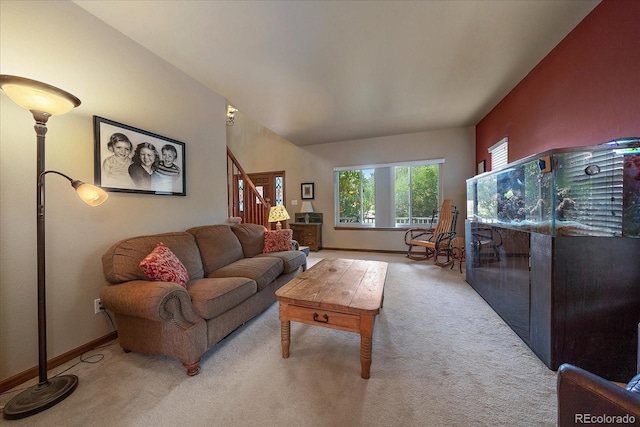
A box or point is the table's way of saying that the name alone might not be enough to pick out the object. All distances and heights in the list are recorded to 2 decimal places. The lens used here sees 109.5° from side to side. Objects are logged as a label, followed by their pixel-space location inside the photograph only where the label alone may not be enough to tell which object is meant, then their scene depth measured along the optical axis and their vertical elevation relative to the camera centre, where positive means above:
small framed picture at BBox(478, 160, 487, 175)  4.08 +0.83
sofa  1.45 -0.59
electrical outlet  1.81 -0.75
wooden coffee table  1.40 -0.59
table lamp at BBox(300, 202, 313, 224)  5.60 +0.11
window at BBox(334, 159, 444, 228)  4.96 +0.41
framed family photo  1.85 +0.49
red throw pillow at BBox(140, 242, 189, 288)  1.62 -0.40
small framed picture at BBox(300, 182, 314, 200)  5.73 +0.55
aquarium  1.29 +0.12
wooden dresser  5.47 -0.50
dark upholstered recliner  0.57 -0.52
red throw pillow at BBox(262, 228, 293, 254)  3.04 -0.40
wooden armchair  3.93 -0.44
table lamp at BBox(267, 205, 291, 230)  3.93 -0.05
